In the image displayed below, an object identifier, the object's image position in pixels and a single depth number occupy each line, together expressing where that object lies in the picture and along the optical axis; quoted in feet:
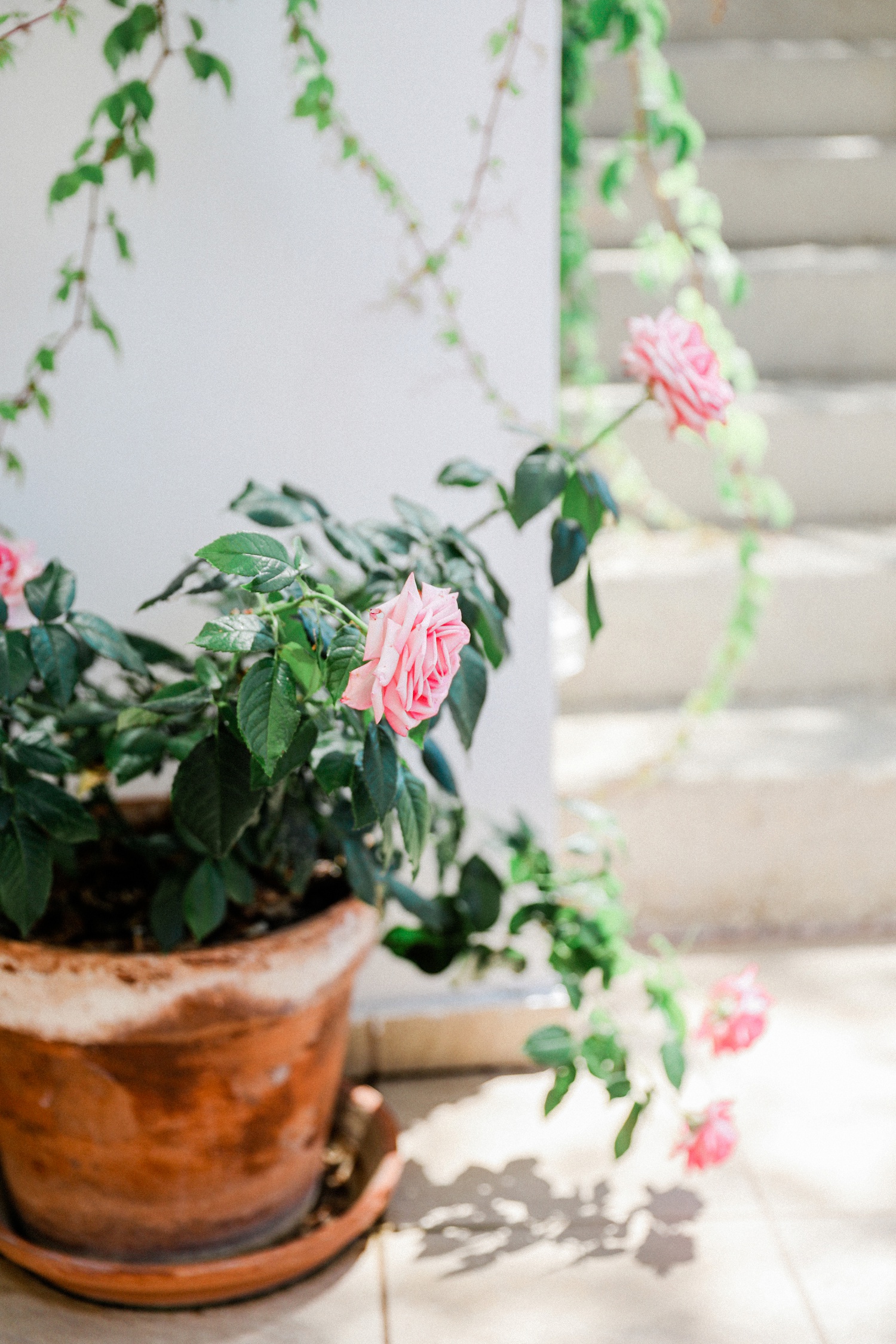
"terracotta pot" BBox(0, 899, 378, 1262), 3.52
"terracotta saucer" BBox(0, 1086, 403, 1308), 3.76
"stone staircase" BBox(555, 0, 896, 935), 5.99
